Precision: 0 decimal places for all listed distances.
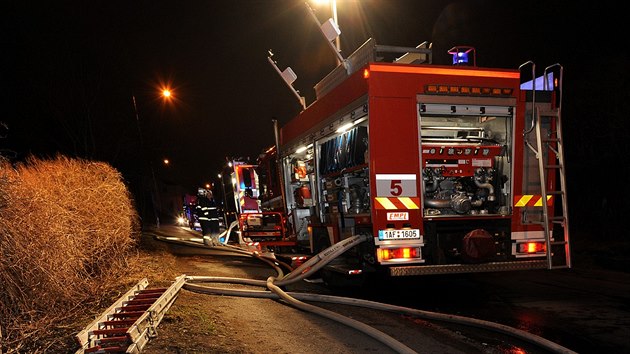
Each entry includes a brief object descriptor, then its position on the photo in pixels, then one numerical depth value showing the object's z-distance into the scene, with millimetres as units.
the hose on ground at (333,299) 4395
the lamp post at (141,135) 21750
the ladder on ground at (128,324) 3984
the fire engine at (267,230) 10688
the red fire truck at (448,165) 6023
